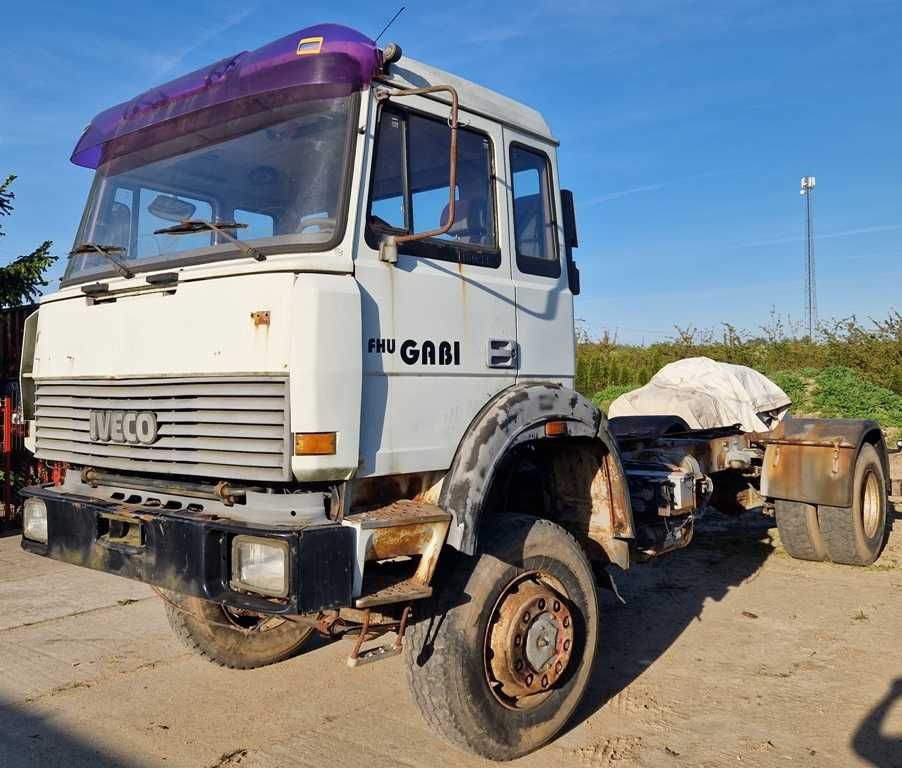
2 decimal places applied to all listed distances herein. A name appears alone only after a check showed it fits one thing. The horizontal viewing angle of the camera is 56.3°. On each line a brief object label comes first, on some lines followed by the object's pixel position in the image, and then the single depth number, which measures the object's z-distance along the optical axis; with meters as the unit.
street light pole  26.97
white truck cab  3.04
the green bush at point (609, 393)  18.17
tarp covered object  7.16
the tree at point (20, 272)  10.64
